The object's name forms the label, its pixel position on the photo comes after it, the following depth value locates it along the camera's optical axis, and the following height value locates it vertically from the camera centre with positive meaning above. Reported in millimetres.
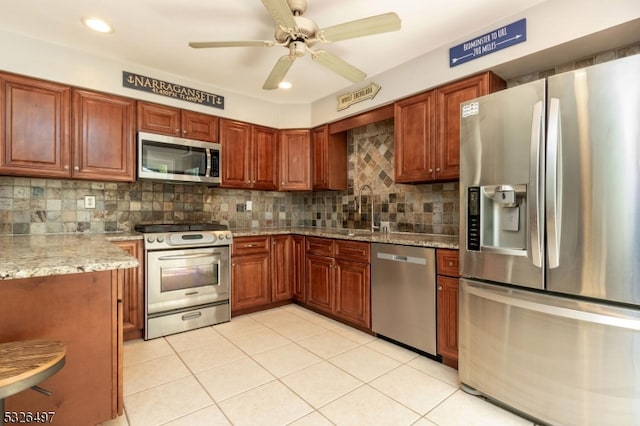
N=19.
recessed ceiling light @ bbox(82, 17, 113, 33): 2256 +1392
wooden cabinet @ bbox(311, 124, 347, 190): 3838 +659
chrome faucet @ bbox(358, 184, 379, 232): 3594 +121
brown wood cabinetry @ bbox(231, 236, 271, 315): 3338 -680
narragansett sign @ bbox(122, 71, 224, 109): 2965 +1252
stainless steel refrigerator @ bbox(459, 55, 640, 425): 1382 -179
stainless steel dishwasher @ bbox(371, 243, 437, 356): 2371 -682
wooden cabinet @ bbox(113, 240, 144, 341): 2711 -736
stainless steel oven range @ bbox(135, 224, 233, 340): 2807 -627
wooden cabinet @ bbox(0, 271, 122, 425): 1317 -540
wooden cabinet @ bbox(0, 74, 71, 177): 2443 +697
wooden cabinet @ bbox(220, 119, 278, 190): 3582 +681
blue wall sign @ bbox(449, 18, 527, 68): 2119 +1232
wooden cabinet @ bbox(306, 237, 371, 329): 2887 -684
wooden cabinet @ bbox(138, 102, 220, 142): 3059 +937
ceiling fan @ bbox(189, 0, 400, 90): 1718 +1077
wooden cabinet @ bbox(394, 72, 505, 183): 2463 +717
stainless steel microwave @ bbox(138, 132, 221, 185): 3014 +540
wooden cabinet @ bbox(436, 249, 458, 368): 2225 -682
